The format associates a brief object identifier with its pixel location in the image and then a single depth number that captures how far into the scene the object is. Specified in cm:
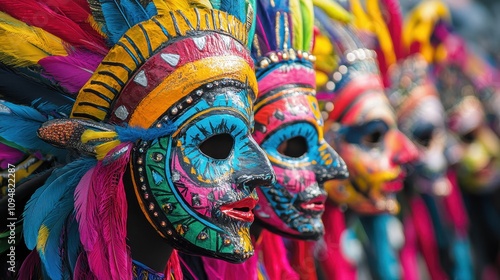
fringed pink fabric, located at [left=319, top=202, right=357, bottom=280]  437
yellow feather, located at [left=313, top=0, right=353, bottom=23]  396
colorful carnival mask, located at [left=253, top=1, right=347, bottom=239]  337
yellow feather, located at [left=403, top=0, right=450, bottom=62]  497
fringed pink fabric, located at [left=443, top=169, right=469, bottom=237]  570
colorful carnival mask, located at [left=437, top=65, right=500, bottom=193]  551
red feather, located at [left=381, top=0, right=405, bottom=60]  467
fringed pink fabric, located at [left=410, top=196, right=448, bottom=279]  548
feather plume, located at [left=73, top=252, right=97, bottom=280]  267
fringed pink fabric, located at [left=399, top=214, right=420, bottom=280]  523
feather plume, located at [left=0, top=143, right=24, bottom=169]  278
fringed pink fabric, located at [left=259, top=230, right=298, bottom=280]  373
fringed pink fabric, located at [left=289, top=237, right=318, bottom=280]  390
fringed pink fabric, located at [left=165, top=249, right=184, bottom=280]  300
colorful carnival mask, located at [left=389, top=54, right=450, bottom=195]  486
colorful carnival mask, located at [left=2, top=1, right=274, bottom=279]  262
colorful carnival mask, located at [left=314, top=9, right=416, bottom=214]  402
